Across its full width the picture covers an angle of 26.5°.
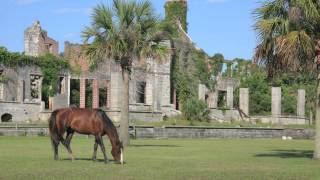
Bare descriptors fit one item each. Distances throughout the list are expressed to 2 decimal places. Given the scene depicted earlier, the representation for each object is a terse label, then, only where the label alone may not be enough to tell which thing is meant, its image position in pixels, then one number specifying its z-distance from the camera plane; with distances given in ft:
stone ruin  186.70
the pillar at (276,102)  227.61
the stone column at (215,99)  255.95
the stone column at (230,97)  249.63
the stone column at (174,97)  239.01
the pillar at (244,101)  239.50
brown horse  64.64
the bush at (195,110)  196.85
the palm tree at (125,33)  95.81
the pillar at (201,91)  229.68
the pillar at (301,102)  234.93
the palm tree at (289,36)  69.15
